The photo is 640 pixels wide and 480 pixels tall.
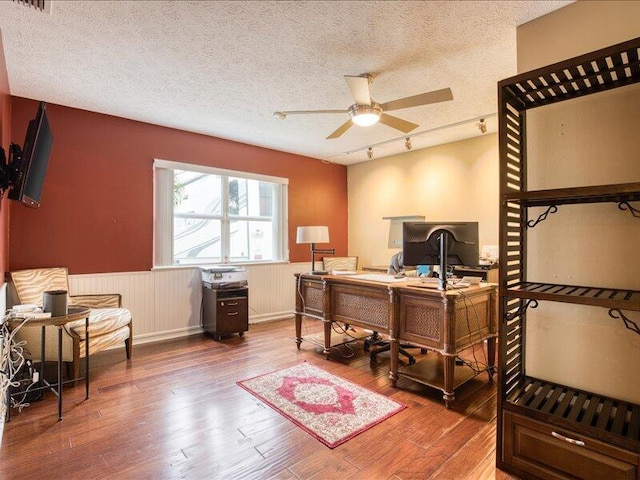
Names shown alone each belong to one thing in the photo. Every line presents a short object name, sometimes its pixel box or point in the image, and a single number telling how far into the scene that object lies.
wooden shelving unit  1.51
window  4.29
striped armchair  2.85
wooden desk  2.55
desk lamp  4.08
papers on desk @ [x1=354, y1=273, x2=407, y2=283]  3.15
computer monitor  2.79
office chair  3.66
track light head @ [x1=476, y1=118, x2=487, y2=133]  3.92
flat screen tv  2.19
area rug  2.26
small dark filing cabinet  4.16
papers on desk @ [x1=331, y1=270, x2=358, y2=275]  3.75
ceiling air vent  1.92
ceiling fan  2.50
